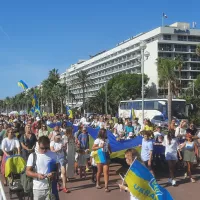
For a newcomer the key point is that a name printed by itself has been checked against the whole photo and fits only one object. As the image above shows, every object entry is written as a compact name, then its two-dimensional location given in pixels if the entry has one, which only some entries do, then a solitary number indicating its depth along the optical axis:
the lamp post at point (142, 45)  17.04
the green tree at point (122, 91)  62.21
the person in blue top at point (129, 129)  11.39
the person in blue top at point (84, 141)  8.46
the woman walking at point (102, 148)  6.89
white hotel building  67.09
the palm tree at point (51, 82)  72.22
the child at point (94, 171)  7.44
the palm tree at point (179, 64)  46.02
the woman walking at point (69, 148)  7.67
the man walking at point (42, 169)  4.00
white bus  27.41
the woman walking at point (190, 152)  7.59
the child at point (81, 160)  8.22
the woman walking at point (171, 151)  7.43
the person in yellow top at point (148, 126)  10.50
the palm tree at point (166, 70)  35.08
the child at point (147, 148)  7.30
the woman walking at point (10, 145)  6.85
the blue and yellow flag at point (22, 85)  23.59
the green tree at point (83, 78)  71.65
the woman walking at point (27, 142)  7.35
